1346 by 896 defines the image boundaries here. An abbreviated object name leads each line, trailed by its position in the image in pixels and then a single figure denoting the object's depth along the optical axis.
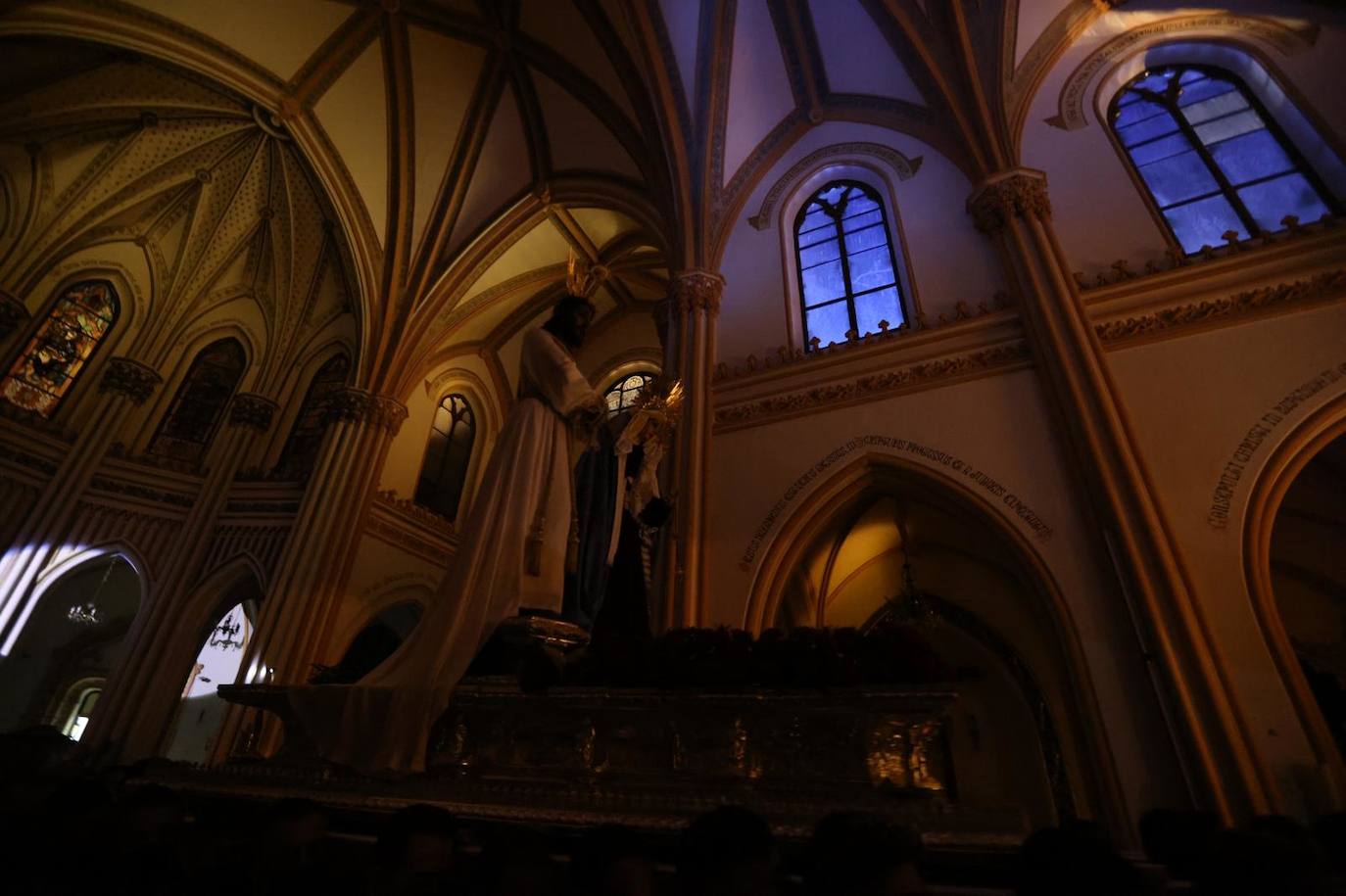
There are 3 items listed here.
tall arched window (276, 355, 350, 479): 10.88
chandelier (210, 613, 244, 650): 10.01
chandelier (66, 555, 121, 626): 9.83
